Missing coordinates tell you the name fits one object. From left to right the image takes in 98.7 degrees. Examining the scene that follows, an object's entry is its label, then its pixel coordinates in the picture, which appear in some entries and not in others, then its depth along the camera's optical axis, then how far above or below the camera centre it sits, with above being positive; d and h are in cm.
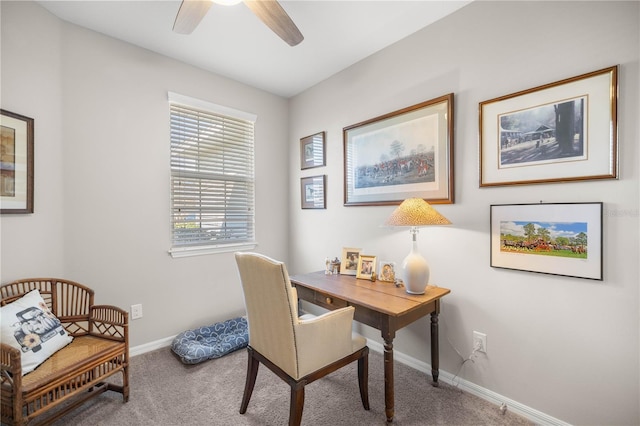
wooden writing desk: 153 -55
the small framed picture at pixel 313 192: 288 +22
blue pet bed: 217 -113
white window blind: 255 +34
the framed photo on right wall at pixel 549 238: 141 -15
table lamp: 170 -7
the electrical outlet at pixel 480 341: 179 -85
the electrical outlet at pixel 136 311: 229 -83
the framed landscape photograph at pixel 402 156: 197 +45
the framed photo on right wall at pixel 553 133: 137 +44
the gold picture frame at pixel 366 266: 217 -44
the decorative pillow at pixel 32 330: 141 -65
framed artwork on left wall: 164 +31
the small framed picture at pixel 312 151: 289 +66
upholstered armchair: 133 -66
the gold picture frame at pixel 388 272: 210 -47
